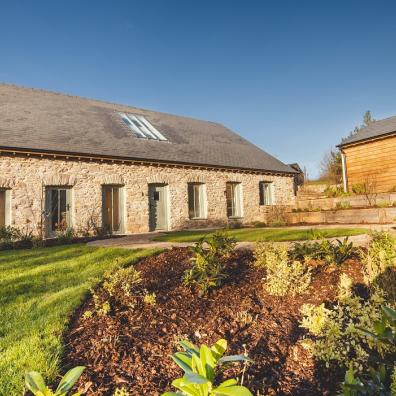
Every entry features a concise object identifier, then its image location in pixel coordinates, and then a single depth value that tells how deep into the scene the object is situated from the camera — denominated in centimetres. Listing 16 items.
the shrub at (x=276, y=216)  1313
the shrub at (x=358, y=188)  1471
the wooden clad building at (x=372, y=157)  1480
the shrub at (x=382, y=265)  340
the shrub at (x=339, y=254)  424
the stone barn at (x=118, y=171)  1136
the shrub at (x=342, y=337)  239
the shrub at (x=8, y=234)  1017
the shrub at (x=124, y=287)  356
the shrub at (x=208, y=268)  376
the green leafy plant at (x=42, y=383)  138
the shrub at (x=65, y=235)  1053
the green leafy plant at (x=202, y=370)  128
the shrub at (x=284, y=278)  359
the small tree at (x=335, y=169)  2560
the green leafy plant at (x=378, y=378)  156
